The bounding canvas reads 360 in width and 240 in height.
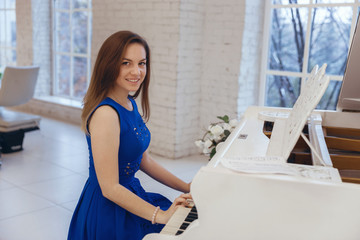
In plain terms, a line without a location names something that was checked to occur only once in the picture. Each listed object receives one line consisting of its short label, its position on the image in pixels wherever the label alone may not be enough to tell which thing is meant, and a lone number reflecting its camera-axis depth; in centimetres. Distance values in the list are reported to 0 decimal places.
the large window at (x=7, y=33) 784
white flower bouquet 262
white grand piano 102
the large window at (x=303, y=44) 435
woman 158
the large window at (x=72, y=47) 656
